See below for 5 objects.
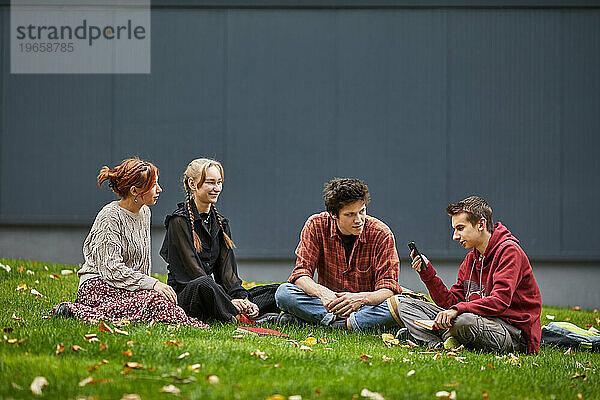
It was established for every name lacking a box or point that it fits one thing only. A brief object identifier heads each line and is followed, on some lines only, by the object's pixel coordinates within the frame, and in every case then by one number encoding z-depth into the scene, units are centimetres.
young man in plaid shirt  1248
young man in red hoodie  1063
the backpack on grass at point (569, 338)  1274
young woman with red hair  1159
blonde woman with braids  1248
